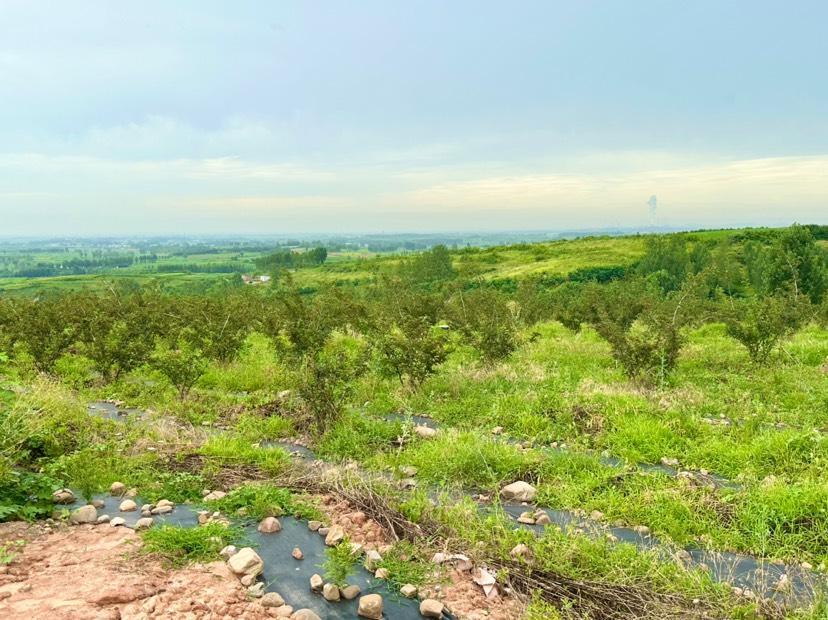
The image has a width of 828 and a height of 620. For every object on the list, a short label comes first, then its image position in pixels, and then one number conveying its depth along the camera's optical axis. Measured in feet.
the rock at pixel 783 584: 15.76
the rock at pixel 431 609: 15.08
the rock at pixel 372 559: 17.08
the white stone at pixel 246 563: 16.33
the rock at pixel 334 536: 18.52
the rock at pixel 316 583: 16.10
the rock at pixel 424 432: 29.27
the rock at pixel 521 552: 17.48
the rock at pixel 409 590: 15.87
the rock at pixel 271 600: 15.08
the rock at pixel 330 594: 15.66
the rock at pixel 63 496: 20.86
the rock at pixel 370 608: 14.97
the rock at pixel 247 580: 15.85
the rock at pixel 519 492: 22.34
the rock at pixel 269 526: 19.10
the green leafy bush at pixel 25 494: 18.70
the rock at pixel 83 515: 19.40
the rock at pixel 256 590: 15.46
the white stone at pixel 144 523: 18.89
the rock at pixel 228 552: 17.25
